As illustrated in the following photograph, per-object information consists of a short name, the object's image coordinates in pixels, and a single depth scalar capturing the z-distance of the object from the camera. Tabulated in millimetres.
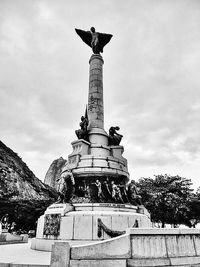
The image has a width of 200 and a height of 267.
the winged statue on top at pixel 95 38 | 20156
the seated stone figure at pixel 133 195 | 12680
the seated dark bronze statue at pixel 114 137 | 15742
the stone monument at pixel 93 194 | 10086
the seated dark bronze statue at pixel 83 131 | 14984
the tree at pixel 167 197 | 30844
